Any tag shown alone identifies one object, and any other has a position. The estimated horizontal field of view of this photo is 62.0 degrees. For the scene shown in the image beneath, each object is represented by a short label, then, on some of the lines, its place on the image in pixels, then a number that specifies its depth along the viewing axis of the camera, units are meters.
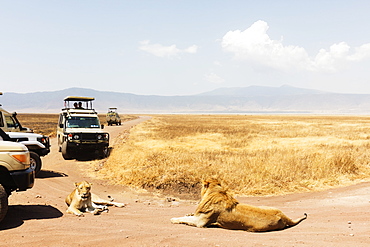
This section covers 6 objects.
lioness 7.17
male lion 6.04
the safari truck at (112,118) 50.14
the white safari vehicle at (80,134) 15.48
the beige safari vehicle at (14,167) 6.45
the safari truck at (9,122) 12.40
